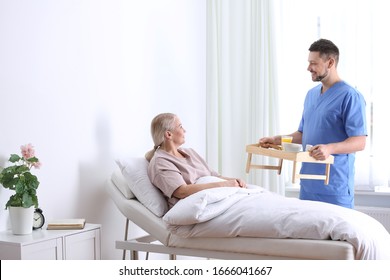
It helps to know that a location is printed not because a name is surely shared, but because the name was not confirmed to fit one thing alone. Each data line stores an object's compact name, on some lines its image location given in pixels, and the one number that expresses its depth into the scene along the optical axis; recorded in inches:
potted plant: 90.1
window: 148.0
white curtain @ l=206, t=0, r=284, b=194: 160.1
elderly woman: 99.1
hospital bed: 80.9
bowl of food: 102.5
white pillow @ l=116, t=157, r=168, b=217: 98.7
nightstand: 84.8
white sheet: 81.0
